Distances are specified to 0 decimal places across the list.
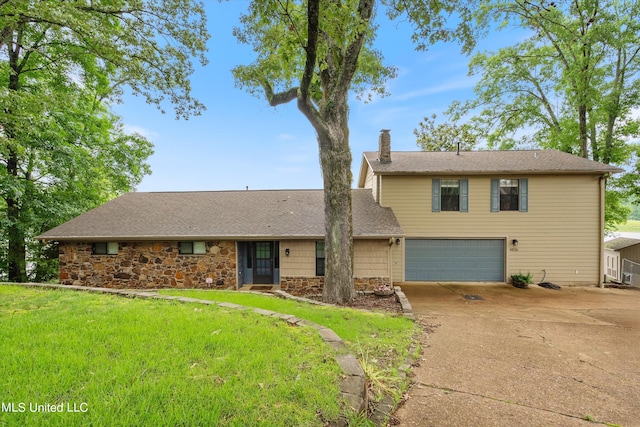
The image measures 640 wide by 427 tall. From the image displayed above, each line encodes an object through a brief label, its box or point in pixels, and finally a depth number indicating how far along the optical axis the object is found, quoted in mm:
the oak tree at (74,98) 8109
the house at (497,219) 10625
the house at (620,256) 12094
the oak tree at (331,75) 5414
